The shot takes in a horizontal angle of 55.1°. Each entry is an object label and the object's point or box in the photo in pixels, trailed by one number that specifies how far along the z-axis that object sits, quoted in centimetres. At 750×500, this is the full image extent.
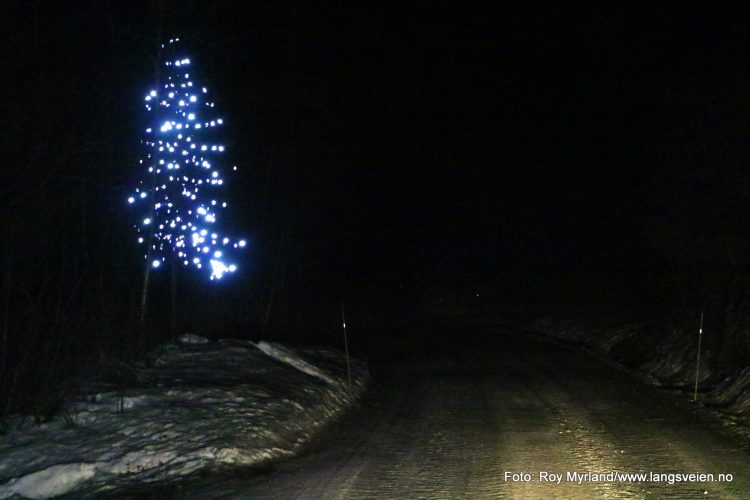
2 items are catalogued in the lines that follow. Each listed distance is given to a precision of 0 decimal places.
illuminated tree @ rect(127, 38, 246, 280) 1647
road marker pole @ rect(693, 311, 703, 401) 1523
